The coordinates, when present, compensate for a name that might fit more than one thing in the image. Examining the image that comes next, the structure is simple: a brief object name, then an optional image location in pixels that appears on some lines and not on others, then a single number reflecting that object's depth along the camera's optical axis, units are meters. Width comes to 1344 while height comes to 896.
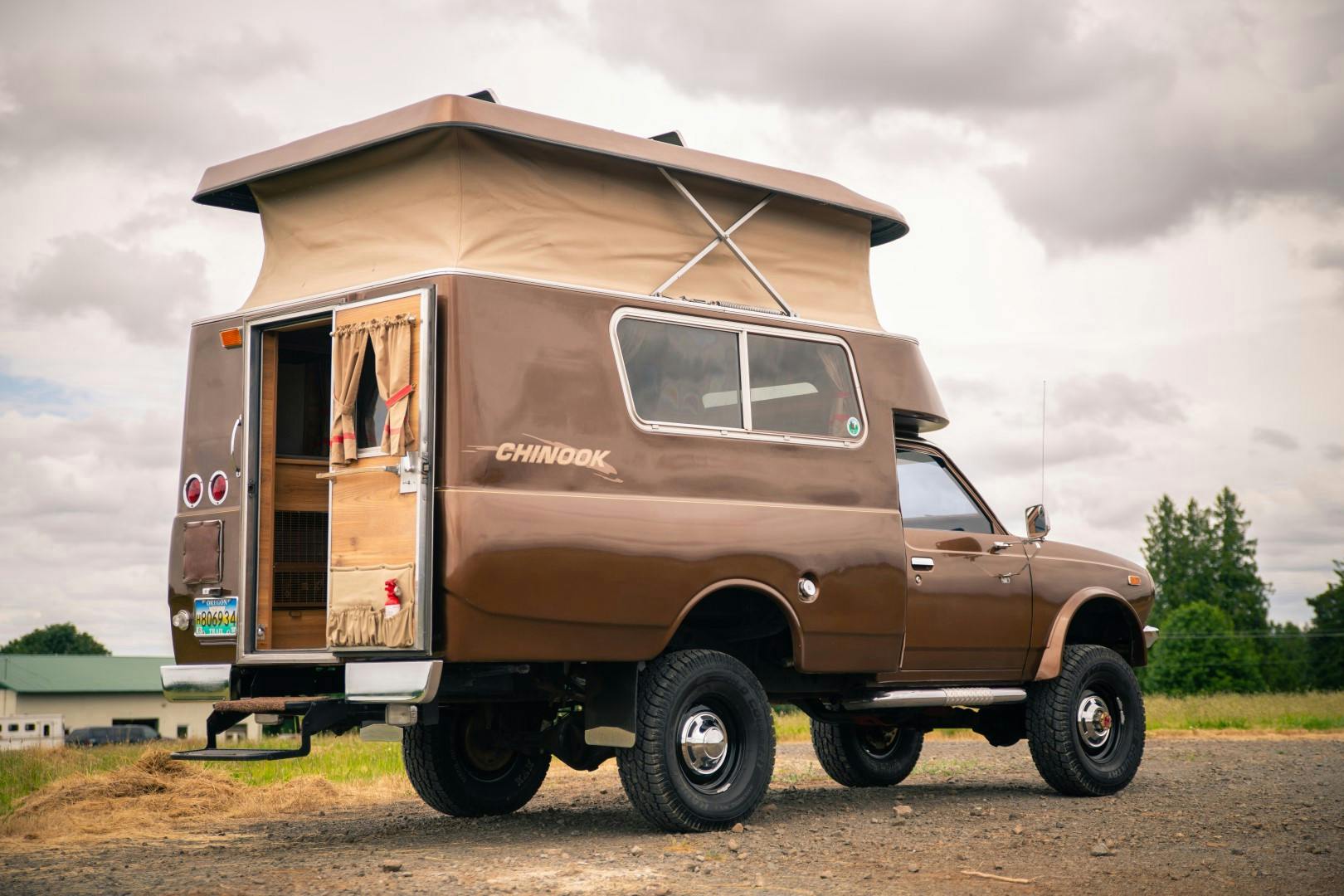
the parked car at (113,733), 45.97
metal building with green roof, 64.50
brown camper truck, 6.89
